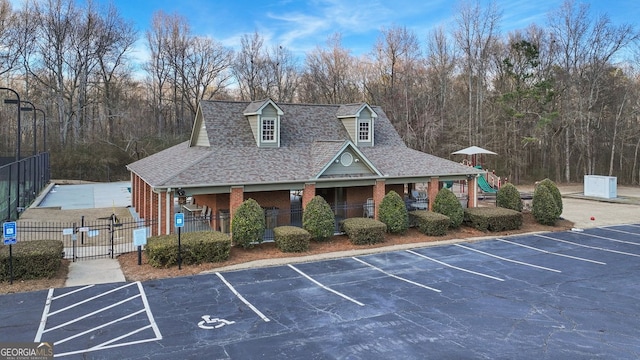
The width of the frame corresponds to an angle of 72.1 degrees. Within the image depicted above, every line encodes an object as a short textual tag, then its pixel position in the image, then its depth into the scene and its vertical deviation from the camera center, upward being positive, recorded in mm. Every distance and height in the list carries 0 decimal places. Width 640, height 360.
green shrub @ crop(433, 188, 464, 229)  20203 -1488
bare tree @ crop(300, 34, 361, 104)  51953 +11604
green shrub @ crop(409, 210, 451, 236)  19344 -2149
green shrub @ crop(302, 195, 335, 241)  17531 -1789
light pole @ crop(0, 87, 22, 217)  22289 -761
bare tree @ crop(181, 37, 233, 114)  55719 +13411
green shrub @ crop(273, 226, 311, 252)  16500 -2446
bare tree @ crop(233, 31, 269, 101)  56094 +13421
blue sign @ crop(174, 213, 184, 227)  14195 -1459
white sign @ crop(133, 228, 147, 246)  14143 -2005
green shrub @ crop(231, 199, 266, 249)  16328 -1863
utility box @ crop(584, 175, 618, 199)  32844 -884
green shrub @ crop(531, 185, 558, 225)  21500 -1573
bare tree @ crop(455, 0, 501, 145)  44312 +11355
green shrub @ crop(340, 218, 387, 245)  17797 -2303
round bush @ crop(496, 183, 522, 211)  22219 -1177
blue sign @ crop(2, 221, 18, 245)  12016 -1588
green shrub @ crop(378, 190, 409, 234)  19047 -1694
